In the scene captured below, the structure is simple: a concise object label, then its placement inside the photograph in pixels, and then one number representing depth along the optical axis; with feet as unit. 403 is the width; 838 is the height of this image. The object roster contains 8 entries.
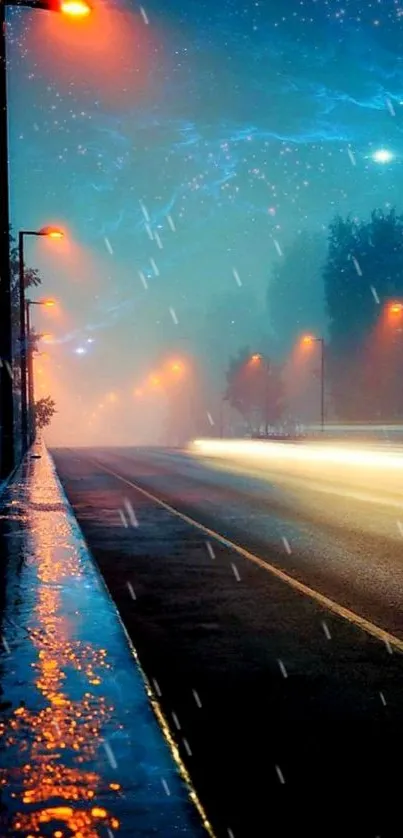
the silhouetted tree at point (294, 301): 404.77
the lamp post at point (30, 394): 147.81
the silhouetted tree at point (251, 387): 392.88
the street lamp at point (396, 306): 158.97
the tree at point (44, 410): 159.57
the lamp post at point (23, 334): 110.22
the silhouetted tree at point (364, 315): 263.70
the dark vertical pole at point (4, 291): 57.52
